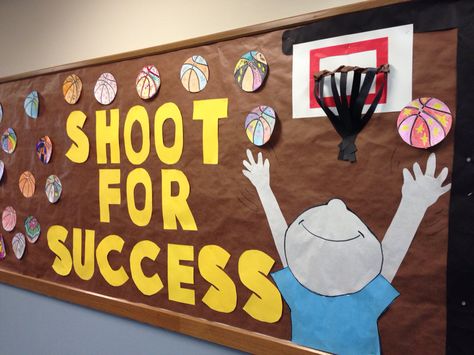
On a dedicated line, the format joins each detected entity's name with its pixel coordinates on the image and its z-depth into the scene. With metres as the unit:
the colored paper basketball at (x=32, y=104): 1.50
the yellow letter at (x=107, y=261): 1.28
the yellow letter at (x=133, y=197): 1.21
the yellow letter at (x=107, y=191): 1.29
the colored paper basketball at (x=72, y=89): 1.37
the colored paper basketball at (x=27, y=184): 1.53
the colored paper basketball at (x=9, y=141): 1.60
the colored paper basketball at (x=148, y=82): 1.18
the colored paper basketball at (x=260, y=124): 0.98
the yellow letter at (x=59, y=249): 1.43
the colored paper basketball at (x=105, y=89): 1.28
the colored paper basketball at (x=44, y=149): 1.46
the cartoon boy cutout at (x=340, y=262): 0.83
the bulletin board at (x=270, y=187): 0.80
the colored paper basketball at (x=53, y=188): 1.44
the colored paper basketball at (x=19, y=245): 1.57
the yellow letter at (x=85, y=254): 1.36
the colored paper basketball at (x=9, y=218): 1.61
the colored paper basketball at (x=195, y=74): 1.09
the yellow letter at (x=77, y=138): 1.36
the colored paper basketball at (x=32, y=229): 1.52
